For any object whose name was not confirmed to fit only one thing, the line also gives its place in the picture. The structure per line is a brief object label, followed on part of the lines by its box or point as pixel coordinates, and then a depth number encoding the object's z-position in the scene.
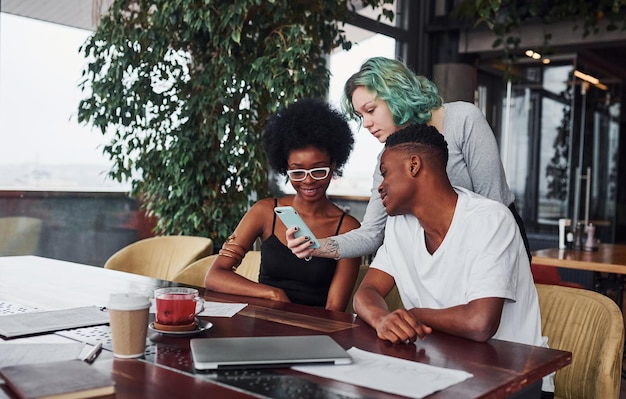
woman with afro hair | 2.34
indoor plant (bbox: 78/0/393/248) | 3.81
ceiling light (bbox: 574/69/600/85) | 6.99
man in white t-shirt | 1.59
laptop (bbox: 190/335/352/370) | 1.25
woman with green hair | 2.14
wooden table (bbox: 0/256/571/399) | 1.16
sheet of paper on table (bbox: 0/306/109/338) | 1.54
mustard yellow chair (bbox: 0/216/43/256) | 4.01
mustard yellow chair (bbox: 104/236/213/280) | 3.31
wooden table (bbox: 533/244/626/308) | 3.80
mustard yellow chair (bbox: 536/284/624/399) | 1.69
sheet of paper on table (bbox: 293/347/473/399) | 1.15
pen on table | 1.30
